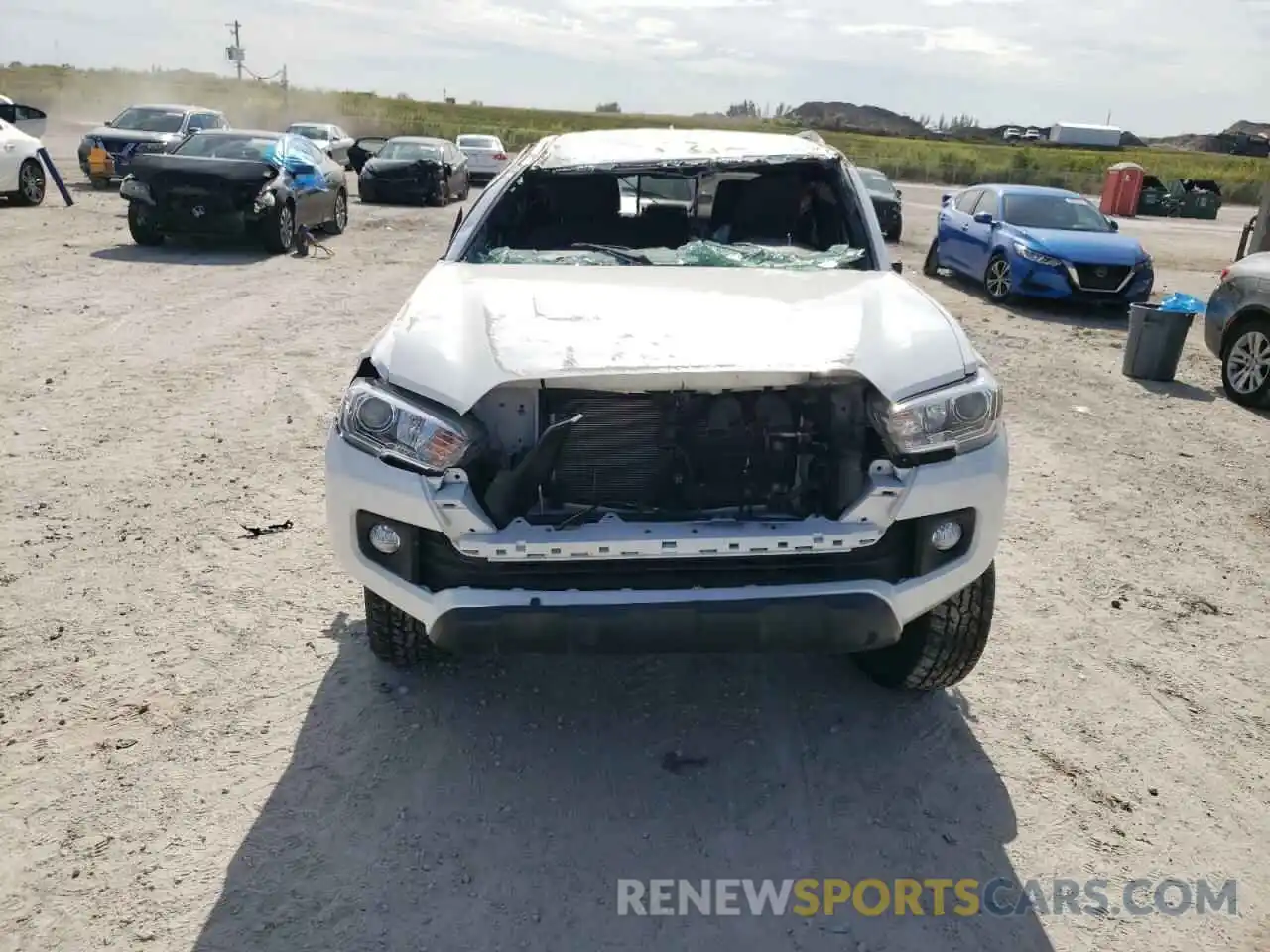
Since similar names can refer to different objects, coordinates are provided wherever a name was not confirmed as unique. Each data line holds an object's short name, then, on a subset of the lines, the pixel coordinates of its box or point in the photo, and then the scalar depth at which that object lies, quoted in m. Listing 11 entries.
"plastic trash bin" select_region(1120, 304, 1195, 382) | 8.41
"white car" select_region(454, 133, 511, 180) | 25.92
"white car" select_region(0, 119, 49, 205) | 14.70
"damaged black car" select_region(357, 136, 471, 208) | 20.03
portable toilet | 32.00
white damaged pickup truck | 2.67
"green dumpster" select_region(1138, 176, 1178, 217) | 33.06
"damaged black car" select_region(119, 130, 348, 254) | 11.68
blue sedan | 11.47
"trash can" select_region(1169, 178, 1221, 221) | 33.03
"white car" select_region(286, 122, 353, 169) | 26.28
